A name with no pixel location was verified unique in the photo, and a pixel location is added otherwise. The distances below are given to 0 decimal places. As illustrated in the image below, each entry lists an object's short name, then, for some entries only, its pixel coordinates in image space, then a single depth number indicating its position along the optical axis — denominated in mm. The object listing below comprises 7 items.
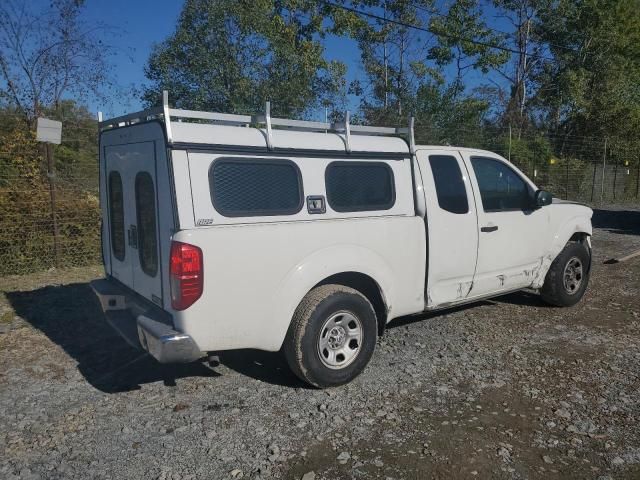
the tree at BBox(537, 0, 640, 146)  24031
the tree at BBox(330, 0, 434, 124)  19328
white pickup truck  3529
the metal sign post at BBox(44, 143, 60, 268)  8088
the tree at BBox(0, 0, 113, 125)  9707
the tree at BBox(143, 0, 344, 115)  12938
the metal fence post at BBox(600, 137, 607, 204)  21281
